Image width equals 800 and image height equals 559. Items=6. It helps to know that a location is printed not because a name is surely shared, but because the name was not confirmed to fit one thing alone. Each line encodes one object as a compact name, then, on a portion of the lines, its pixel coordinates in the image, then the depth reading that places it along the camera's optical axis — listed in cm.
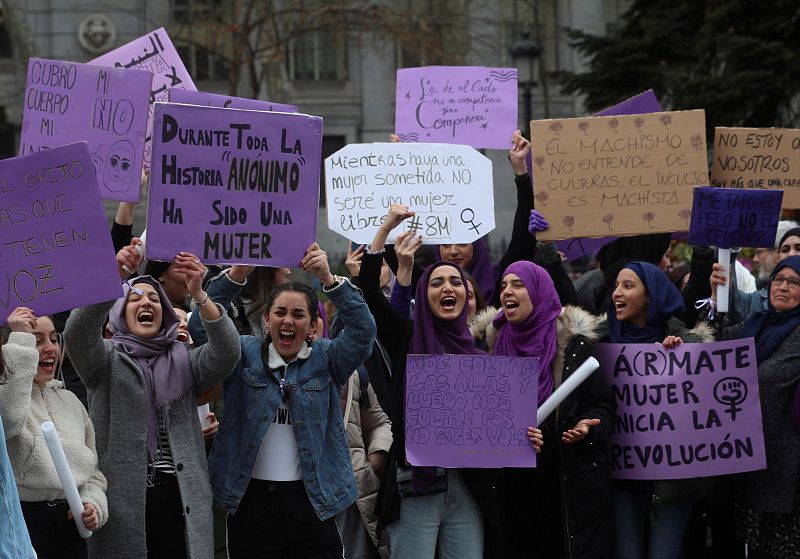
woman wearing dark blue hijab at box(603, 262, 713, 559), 637
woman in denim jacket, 562
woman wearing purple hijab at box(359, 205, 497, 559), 607
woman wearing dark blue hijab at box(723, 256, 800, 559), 639
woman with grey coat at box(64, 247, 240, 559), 538
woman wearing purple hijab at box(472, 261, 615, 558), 612
